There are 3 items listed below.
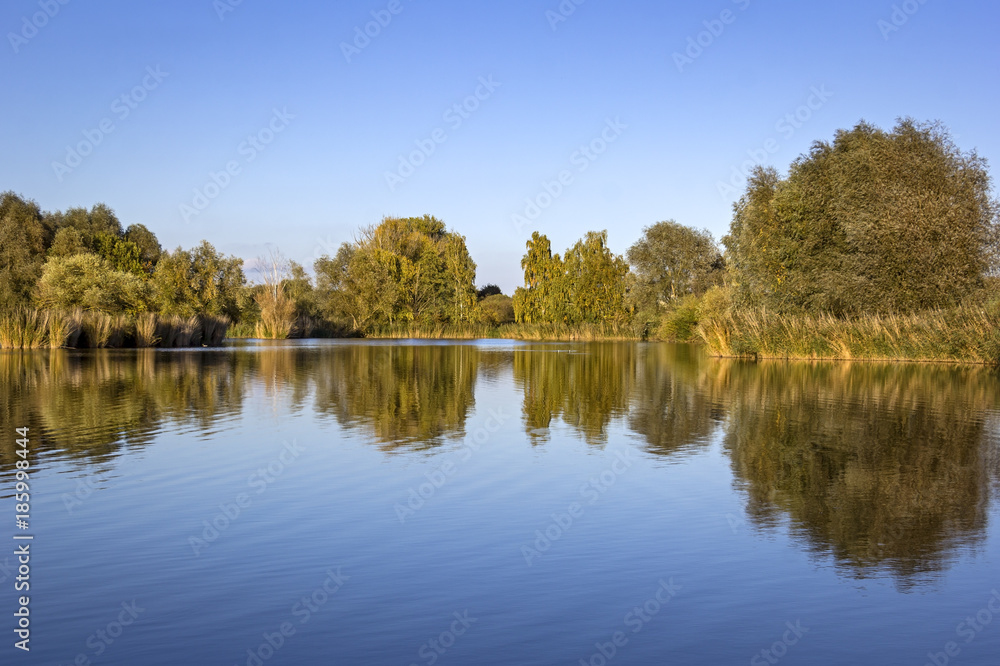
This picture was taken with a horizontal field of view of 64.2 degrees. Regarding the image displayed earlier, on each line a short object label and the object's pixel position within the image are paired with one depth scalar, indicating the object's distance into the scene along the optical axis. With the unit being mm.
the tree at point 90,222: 65500
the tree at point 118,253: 65137
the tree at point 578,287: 77188
